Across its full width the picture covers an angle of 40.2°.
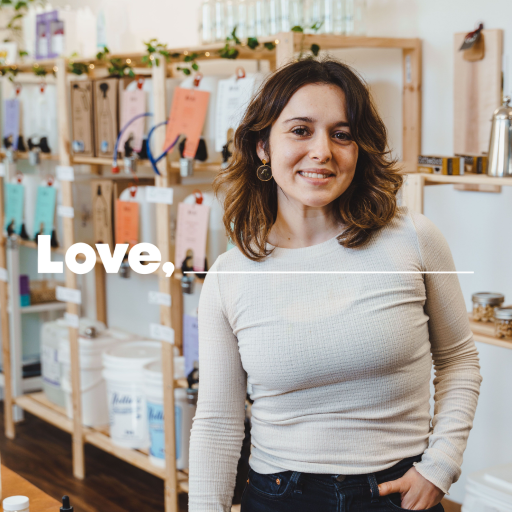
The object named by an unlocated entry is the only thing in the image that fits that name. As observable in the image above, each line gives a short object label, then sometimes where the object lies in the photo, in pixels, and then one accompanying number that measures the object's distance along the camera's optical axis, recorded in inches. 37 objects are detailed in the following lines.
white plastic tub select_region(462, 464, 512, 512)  66.6
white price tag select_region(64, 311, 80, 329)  115.3
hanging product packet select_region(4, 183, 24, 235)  127.3
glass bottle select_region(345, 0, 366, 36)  88.3
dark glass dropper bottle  45.1
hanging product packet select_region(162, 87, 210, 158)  90.5
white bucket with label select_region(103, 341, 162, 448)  109.1
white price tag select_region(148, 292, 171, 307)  97.6
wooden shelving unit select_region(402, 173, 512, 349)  70.4
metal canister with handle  69.1
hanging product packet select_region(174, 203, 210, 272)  92.7
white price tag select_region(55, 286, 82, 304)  115.3
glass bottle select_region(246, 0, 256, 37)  90.7
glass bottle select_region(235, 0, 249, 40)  91.4
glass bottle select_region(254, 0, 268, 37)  89.5
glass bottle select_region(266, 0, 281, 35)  88.0
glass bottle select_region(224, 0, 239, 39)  92.4
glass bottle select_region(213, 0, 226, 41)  93.1
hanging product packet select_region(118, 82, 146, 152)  100.4
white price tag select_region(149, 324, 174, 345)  96.4
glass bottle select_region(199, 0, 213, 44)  94.3
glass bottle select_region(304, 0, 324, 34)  87.0
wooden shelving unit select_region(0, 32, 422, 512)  86.2
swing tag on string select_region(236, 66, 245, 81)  88.3
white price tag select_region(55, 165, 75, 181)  112.7
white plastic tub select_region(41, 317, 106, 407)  130.0
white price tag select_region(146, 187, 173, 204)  94.6
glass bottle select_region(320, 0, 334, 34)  87.2
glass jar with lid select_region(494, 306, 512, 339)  71.6
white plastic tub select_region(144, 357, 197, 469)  100.7
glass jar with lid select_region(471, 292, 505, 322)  76.4
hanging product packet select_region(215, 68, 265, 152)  86.7
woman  42.5
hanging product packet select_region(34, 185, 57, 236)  121.3
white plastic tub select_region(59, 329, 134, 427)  120.2
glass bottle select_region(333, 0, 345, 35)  87.7
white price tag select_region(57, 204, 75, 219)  113.7
